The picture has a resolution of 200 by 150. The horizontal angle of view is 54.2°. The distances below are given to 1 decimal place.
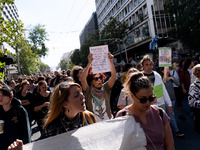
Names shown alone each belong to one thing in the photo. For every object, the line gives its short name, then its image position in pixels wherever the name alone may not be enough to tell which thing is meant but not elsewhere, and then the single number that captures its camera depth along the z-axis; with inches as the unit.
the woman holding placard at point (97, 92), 116.0
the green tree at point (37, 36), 1923.0
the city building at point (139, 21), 1105.4
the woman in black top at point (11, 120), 107.3
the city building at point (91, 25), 2446.9
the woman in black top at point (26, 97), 179.1
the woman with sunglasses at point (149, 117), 66.8
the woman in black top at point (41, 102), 172.9
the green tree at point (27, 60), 1362.8
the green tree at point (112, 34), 1298.4
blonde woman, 77.0
